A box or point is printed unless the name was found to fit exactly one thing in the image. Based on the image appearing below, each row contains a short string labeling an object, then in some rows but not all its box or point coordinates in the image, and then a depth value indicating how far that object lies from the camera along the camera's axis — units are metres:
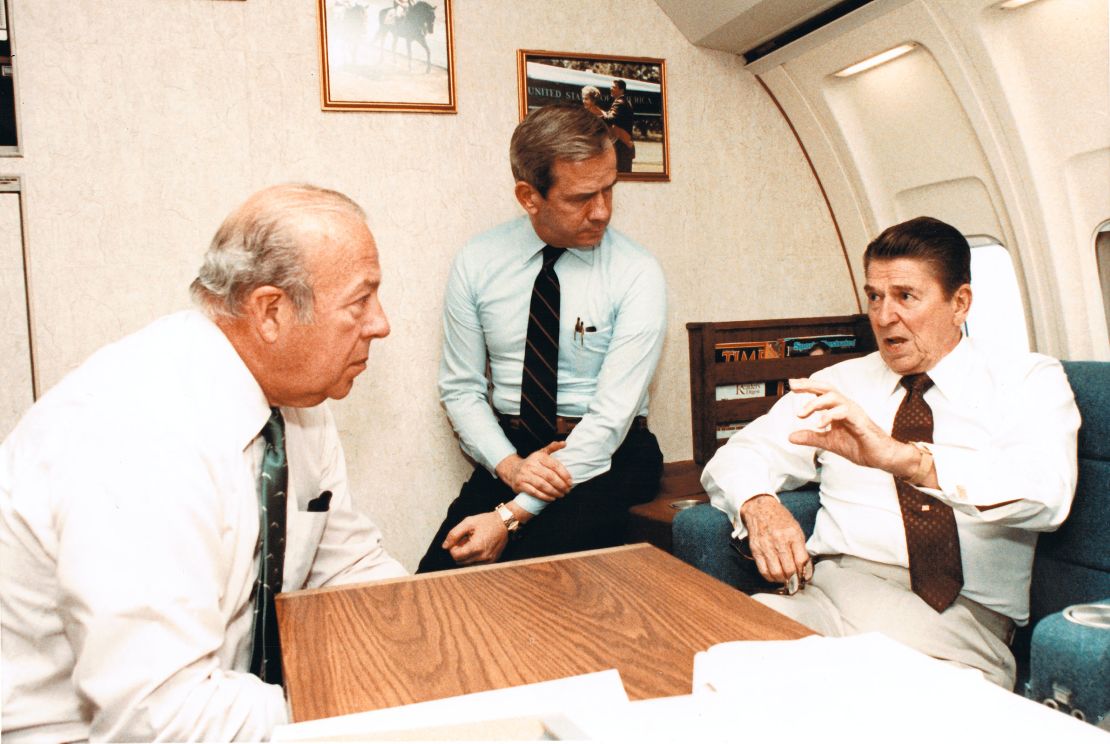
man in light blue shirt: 2.50
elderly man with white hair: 1.03
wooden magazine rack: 3.15
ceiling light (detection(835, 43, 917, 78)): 2.79
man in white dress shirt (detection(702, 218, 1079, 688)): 1.80
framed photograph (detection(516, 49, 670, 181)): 2.97
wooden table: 1.10
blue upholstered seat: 1.38
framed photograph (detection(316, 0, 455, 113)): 2.72
